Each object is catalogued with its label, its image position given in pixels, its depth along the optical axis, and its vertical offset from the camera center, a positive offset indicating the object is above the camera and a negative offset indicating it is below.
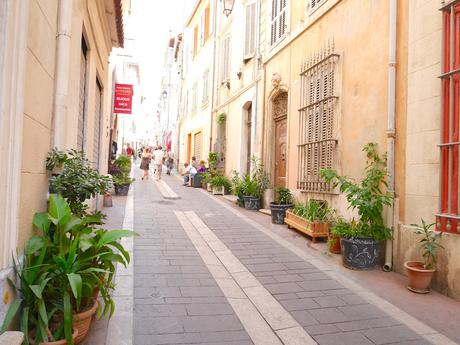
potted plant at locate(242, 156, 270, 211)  9.55 -0.22
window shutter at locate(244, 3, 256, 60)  11.13 +4.69
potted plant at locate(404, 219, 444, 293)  4.05 -0.94
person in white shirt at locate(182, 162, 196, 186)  14.97 +0.15
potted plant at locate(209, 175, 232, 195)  12.48 -0.17
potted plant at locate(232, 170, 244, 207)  9.91 -0.34
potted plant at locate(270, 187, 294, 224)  7.81 -0.52
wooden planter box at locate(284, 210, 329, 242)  6.23 -0.82
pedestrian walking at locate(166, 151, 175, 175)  21.38 +0.94
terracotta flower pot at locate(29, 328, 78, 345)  2.32 -1.10
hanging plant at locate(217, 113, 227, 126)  13.73 +2.37
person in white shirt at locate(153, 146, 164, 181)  16.19 +0.75
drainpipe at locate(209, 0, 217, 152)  15.30 +4.34
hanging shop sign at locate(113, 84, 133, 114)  12.07 +2.65
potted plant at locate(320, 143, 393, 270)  4.84 -0.60
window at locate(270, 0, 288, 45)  9.08 +4.21
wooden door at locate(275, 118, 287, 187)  9.14 +0.78
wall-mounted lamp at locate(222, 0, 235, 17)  12.43 +6.05
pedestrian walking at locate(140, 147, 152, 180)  16.09 +0.69
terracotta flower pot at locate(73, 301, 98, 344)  2.60 -1.09
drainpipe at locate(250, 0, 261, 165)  10.44 +2.25
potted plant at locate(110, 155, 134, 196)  10.74 +0.04
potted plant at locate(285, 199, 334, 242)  6.25 -0.67
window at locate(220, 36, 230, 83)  13.66 +4.63
